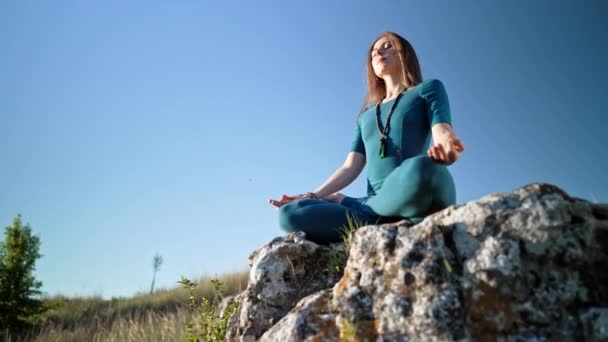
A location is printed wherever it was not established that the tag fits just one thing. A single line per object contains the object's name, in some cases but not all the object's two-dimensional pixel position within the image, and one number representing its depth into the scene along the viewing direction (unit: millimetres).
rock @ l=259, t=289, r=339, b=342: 1591
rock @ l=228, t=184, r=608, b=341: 1385
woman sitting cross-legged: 2404
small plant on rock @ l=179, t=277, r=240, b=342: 2680
